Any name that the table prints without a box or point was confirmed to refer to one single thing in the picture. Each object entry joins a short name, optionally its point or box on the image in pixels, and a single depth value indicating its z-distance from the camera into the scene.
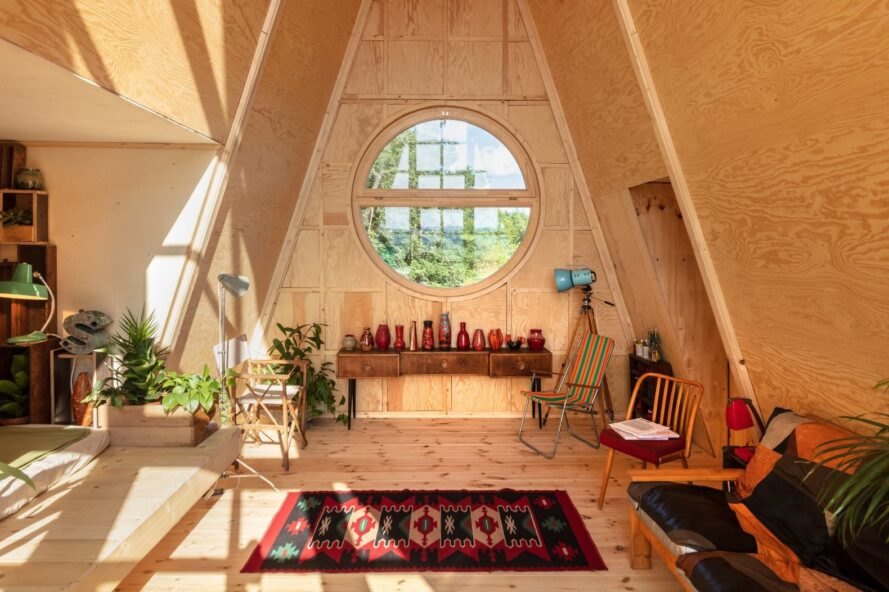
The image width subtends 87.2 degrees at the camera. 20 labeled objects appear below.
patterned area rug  2.62
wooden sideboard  4.57
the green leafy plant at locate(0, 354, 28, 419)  3.08
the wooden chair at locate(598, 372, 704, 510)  2.94
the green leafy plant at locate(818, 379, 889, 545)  1.35
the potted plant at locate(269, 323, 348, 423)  4.55
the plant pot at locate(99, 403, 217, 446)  2.91
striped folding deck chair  4.13
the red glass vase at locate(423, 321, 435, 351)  4.73
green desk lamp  2.50
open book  3.07
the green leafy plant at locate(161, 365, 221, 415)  2.90
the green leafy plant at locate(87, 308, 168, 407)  2.96
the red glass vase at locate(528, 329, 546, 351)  4.73
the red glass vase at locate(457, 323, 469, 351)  4.71
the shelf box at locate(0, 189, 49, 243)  3.05
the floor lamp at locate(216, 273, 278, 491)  3.42
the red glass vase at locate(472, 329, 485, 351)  4.72
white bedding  2.16
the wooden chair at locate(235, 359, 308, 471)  3.76
